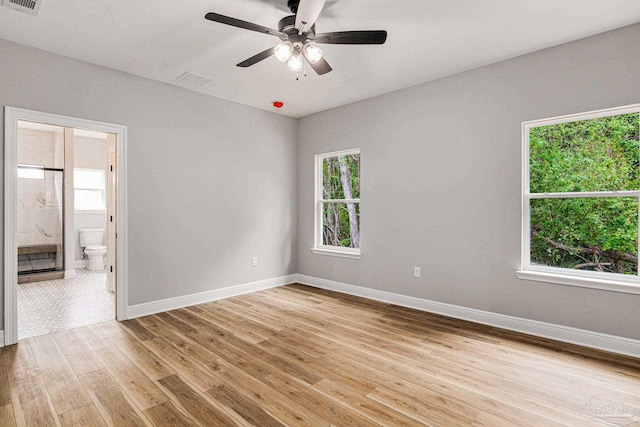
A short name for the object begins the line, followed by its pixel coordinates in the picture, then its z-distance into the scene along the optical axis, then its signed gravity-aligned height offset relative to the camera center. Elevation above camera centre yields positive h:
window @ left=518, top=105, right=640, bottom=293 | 2.84 +0.11
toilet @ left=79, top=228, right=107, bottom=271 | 6.49 -0.70
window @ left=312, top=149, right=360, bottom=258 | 4.88 +0.12
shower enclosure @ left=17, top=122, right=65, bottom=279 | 5.80 +0.22
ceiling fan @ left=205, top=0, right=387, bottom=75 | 2.14 +1.24
